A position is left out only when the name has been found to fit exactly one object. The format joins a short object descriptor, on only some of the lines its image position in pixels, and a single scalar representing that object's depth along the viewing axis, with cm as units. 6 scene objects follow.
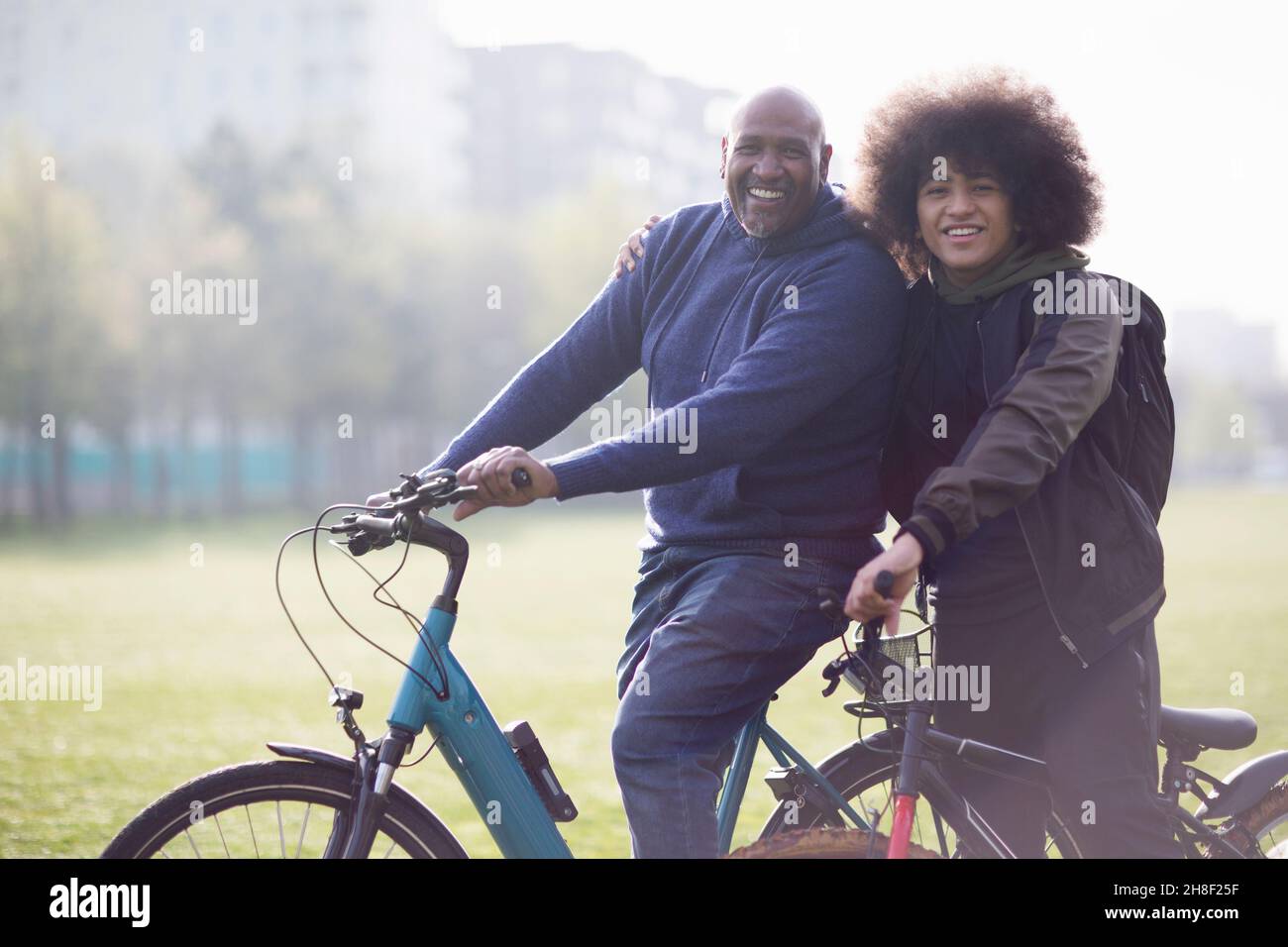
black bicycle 306
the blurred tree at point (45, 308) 3500
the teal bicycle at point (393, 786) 287
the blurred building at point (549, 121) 8931
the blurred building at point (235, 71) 6756
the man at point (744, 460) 304
